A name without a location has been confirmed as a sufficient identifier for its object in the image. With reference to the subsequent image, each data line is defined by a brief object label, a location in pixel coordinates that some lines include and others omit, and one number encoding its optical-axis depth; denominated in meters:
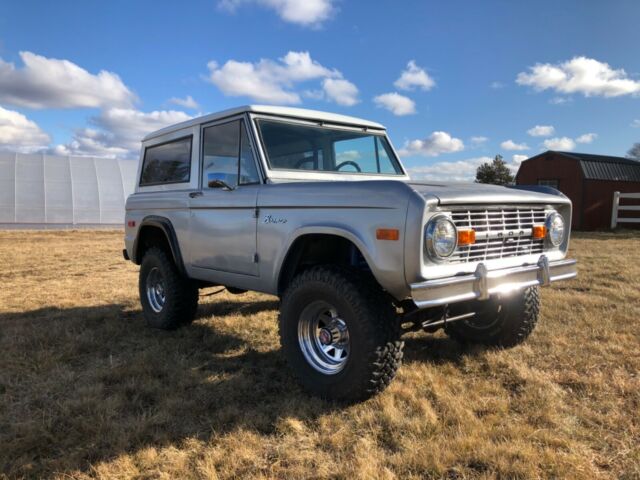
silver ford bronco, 2.78
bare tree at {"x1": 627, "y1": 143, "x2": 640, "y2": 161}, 51.66
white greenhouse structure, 22.02
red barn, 21.38
